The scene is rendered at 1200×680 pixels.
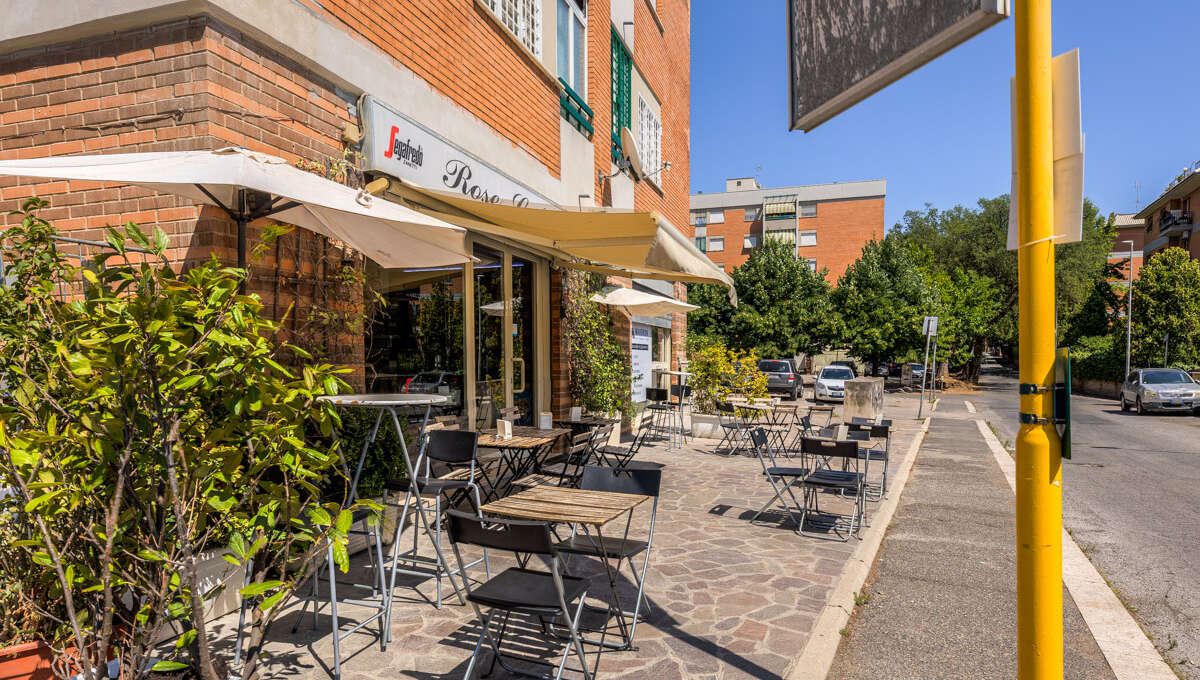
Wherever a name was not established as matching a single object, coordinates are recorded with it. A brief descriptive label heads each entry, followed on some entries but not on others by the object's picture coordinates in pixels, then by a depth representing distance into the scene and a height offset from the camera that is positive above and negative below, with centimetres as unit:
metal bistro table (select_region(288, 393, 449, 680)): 351 -104
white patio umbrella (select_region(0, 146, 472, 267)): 321 +85
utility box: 1695 -128
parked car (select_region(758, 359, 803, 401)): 2714 -119
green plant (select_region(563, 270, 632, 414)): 1084 -1
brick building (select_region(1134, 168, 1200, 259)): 4106 +818
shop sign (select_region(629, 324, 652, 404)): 1507 -24
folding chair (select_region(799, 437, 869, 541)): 614 -129
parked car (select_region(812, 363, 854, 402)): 2659 -139
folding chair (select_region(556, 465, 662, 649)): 409 -87
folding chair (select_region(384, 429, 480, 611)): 427 -95
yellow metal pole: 219 -5
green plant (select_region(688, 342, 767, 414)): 1358 -58
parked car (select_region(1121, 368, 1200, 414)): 2077 -144
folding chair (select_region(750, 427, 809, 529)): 657 -124
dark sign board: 171 +86
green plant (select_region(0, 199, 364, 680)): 234 -34
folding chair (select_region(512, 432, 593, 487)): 678 -117
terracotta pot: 255 -118
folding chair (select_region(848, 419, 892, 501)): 752 -100
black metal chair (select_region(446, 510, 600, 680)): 303 -117
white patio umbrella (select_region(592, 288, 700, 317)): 1102 +78
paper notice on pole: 214 +62
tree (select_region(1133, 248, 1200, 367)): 2997 +157
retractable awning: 576 +108
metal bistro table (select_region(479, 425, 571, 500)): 606 -85
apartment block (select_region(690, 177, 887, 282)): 6159 +1205
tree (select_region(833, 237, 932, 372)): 3619 +244
